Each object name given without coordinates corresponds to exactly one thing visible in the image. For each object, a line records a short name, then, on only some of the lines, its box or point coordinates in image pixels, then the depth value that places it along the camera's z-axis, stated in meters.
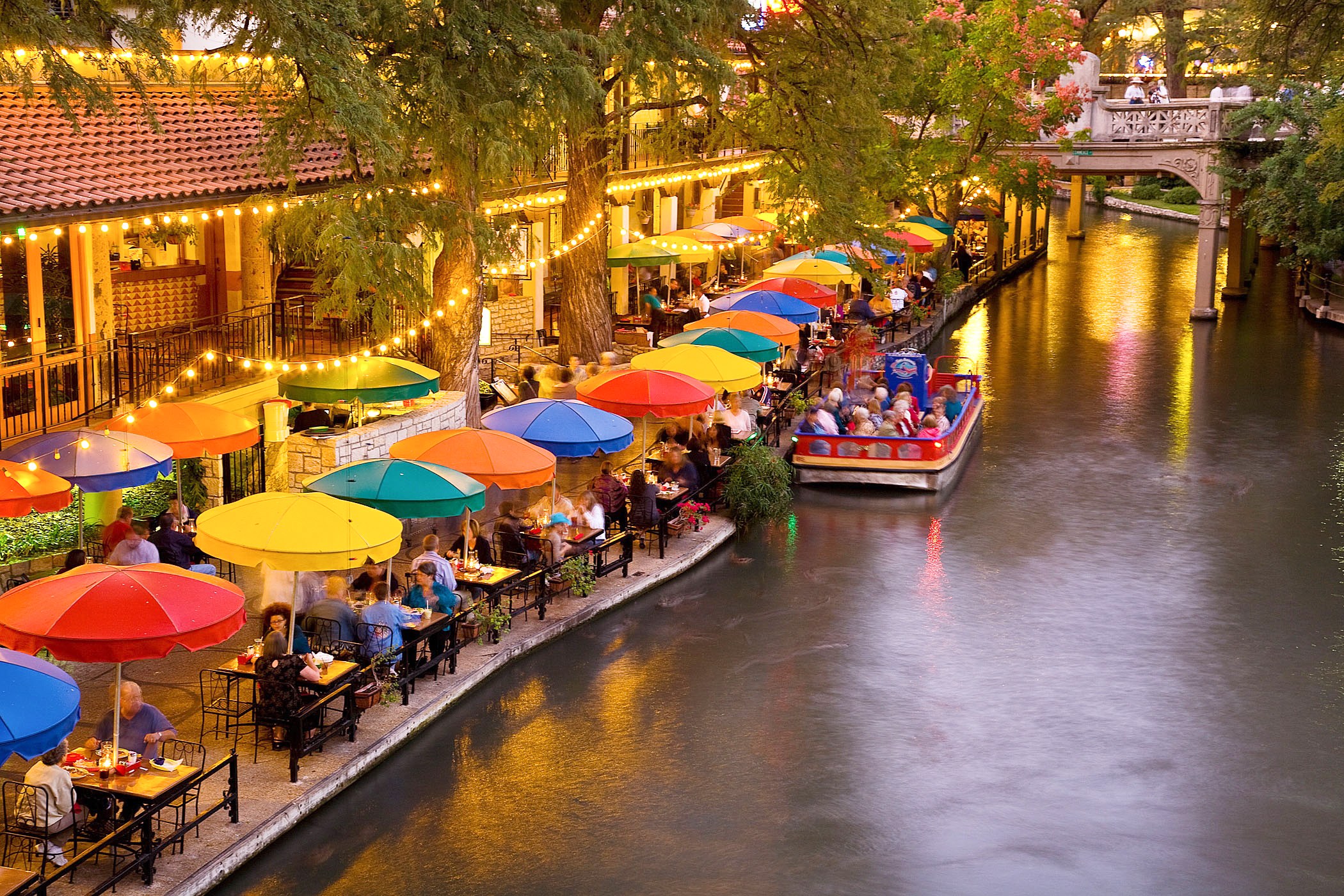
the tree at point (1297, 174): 39.53
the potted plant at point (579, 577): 16.64
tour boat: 22.83
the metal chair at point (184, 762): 10.52
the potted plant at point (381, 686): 13.06
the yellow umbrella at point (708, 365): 21.08
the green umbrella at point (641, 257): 31.39
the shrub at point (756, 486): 20.52
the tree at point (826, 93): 26.86
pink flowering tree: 39.62
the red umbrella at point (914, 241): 38.80
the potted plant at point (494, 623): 15.05
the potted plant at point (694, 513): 19.75
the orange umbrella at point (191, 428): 16.11
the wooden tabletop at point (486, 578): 15.59
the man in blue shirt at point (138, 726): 10.98
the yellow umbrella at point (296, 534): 12.46
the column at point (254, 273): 22.98
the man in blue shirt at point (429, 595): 14.34
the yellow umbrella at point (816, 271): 32.62
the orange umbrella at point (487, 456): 15.86
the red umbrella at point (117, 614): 10.11
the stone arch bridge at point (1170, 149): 41.03
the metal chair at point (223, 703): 12.41
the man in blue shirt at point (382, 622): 13.40
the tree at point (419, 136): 17.73
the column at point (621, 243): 35.53
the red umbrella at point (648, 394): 19.47
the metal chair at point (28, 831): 10.06
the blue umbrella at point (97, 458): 14.73
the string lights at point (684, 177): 33.06
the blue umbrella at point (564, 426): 17.36
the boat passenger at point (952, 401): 25.75
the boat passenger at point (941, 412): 23.82
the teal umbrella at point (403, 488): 14.57
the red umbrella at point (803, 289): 30.25
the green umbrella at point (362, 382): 18.25
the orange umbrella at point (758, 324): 25.22
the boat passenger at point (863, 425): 23.39
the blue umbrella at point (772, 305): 27.47
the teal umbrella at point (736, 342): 23.58
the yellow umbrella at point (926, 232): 40.34
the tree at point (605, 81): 22.05
